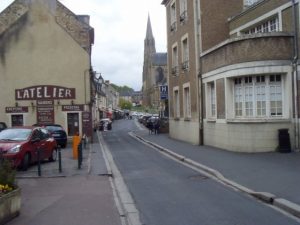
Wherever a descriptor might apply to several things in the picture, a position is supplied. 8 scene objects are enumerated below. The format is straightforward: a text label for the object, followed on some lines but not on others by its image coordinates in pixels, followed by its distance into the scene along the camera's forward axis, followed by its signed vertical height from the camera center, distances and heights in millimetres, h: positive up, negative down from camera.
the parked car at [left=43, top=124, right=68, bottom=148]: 20124 -1107
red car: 10896 -966
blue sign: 25114 +1654
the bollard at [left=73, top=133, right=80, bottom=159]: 14066 -1210
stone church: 73137 +10595
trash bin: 12848 -1240
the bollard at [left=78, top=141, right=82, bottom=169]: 11268 -1362
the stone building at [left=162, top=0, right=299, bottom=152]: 13264 +1496
